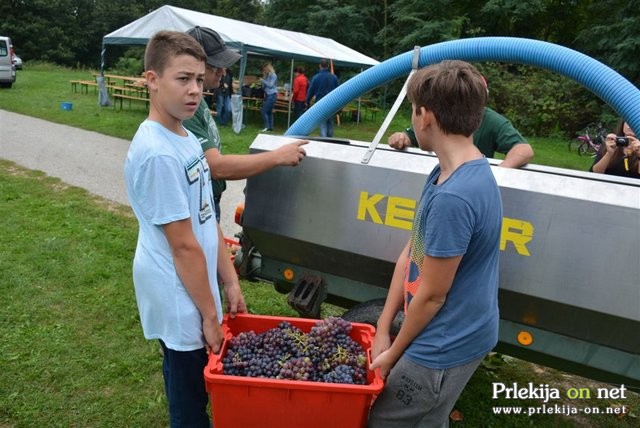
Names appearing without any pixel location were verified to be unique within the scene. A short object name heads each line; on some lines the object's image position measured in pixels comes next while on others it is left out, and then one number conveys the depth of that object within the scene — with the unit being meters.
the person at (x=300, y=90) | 15.23
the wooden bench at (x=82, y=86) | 20.38
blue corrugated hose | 2.44
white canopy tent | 13.21
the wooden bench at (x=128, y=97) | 16.81
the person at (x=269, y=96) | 14.21
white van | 21.09
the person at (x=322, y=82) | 13.88
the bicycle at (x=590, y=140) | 14.18
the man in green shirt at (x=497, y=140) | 3.01
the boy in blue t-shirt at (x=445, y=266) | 1.59
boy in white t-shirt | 1.85
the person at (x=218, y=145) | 2.54
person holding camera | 3.71
